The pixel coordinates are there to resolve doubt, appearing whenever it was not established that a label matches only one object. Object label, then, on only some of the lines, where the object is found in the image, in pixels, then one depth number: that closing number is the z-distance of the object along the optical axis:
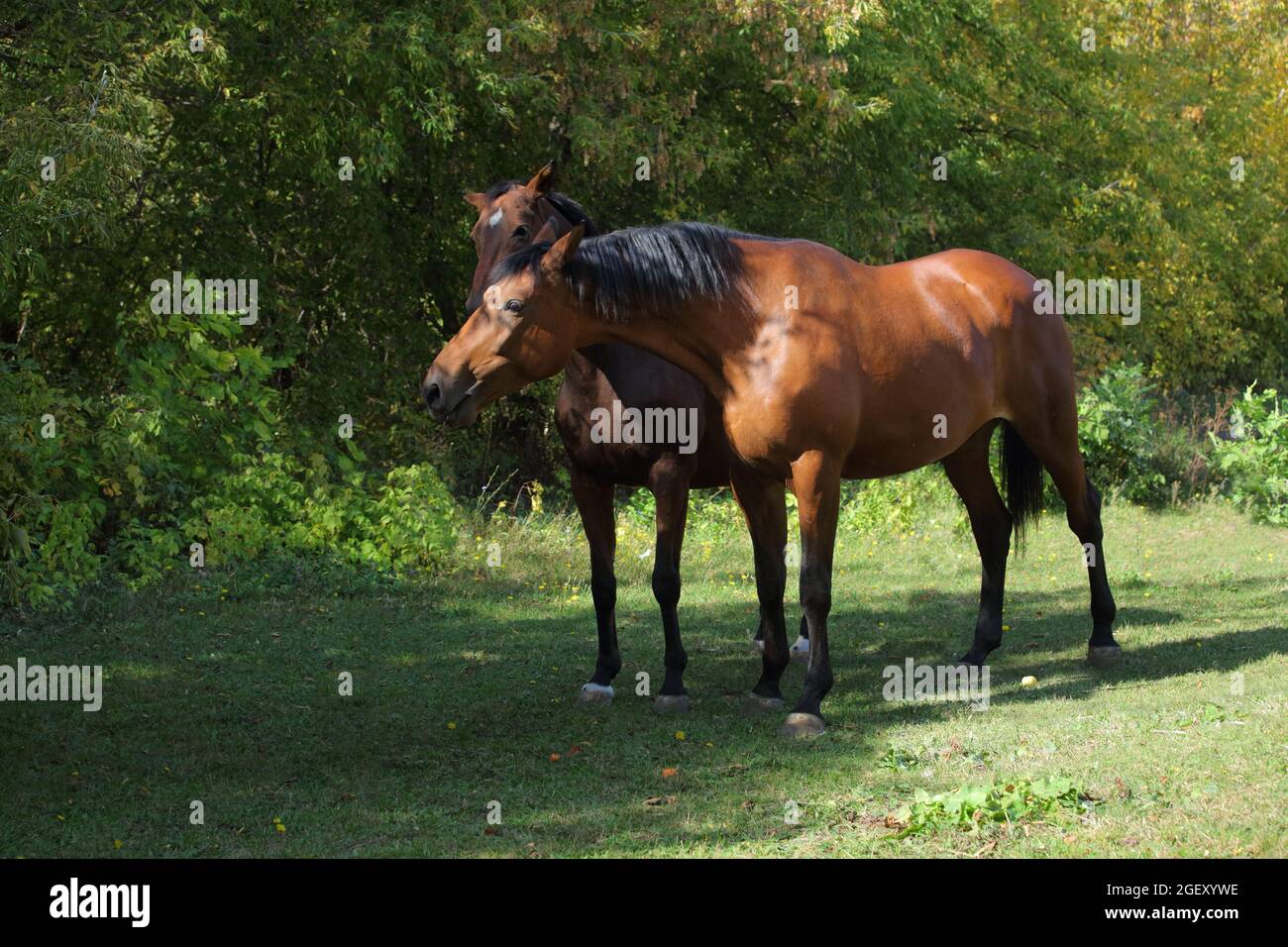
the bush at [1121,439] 14.48
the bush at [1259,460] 13.45
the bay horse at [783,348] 6.39
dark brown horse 7.11
